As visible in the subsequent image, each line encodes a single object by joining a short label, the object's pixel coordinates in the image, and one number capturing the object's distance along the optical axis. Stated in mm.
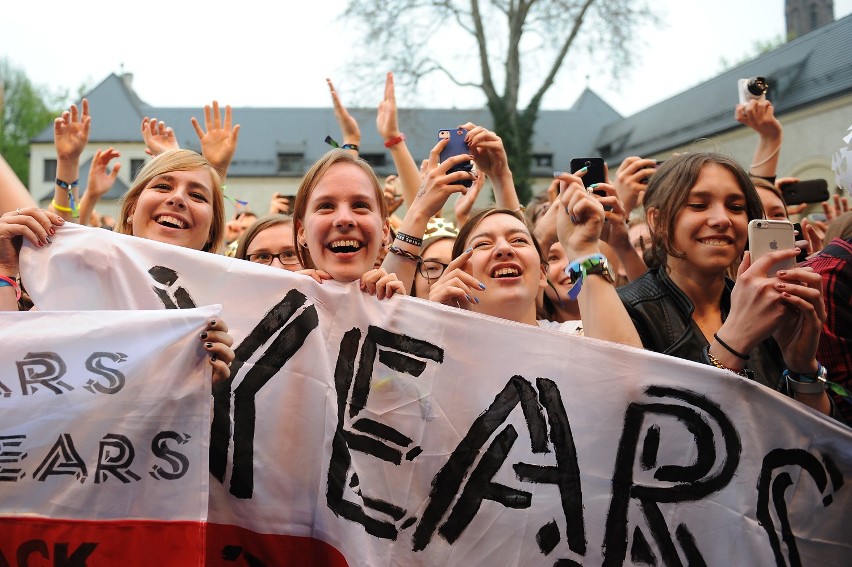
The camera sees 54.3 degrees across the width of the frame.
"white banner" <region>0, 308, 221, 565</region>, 2139
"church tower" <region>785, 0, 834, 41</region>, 46719
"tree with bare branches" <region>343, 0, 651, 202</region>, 22141
